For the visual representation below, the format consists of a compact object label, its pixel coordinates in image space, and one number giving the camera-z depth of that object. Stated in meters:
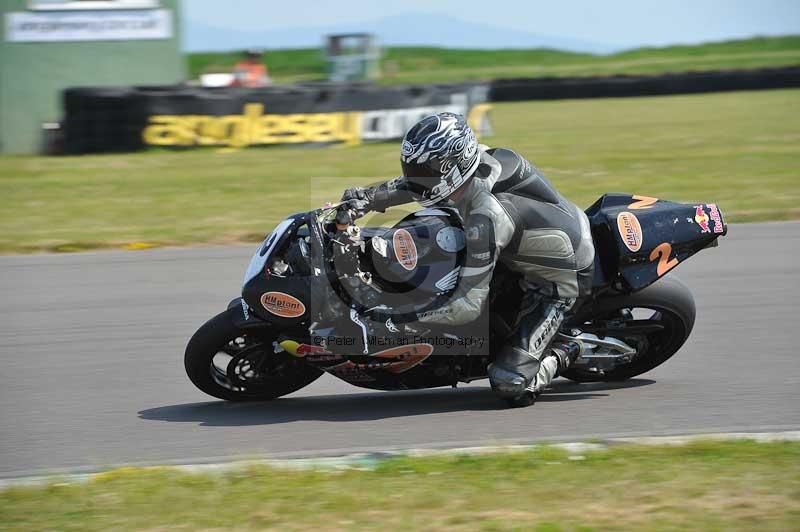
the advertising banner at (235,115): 30.17
